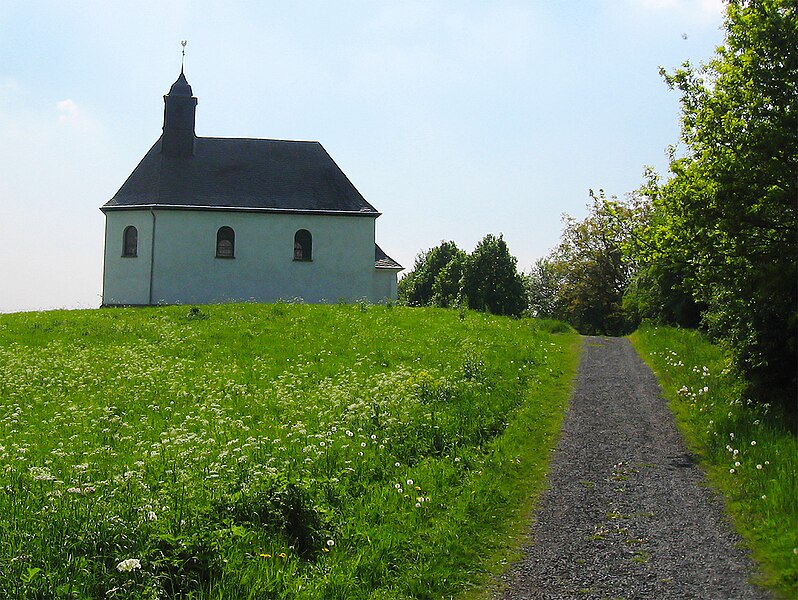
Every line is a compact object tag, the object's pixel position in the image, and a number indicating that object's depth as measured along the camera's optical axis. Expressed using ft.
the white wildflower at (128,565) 16.89
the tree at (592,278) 174.09
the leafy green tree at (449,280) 156.56
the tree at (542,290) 216.95
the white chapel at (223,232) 116.88
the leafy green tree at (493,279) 130.41
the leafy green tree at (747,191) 35.76
